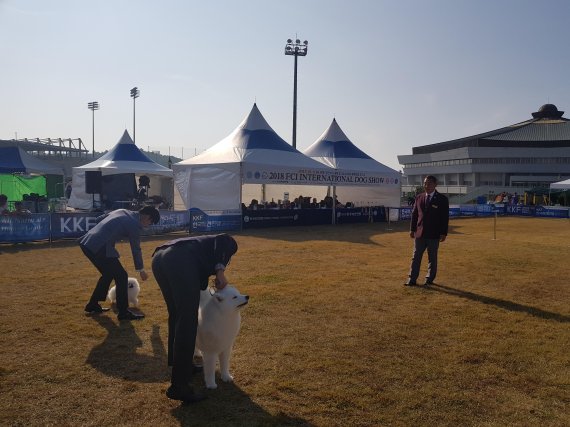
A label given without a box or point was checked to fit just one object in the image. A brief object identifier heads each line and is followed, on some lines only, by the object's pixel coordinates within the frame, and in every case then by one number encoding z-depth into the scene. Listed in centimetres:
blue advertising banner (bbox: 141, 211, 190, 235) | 1728
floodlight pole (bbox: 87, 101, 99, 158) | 6956
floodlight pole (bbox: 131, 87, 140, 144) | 6084
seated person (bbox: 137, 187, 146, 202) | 2527
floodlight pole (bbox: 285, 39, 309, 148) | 3847
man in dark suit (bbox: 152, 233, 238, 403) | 375
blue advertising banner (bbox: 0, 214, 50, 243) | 1400
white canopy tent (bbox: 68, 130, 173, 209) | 2567
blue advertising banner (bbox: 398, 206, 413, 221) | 2642
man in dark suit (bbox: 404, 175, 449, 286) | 838
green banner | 2419
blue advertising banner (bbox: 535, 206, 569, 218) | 3186
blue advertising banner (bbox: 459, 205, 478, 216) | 3378
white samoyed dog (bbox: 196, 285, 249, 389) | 399
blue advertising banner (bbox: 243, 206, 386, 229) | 2005
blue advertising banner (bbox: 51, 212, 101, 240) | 1495
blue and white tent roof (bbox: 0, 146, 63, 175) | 2558
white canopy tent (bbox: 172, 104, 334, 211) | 1934
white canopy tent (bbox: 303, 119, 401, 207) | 2383
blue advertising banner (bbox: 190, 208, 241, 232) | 1806
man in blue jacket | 593
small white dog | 695
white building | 7225
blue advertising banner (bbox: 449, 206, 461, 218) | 3289
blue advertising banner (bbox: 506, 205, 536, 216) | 3353
